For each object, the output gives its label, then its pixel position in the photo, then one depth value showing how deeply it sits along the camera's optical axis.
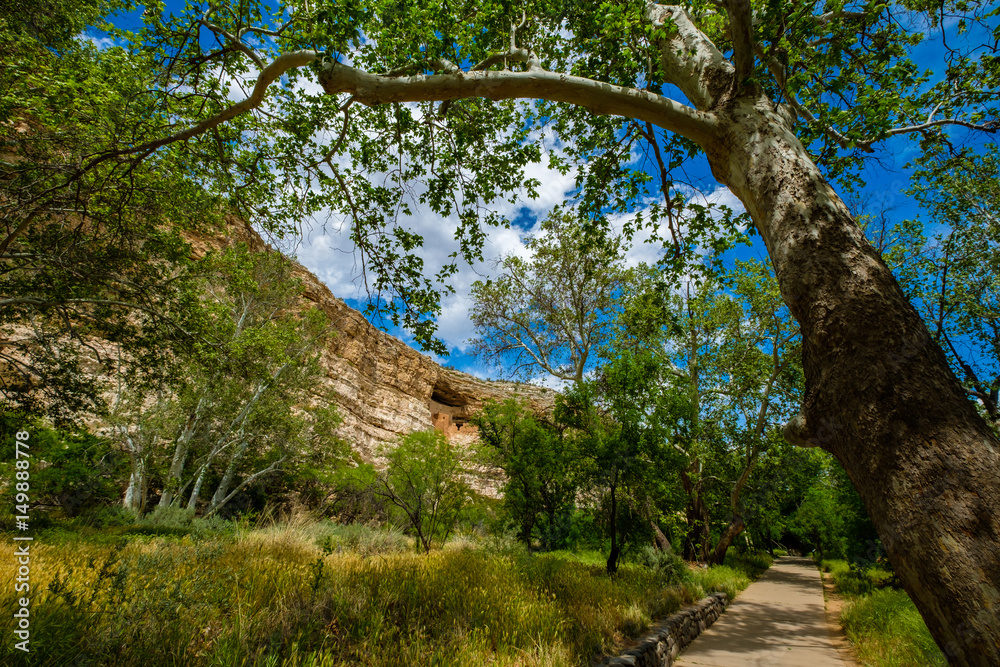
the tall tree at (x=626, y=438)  8.01
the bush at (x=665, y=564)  8.58
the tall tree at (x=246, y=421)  12.68
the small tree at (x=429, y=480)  11.08
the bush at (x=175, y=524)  9.23
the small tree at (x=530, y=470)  9.92
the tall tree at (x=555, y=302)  14.30
